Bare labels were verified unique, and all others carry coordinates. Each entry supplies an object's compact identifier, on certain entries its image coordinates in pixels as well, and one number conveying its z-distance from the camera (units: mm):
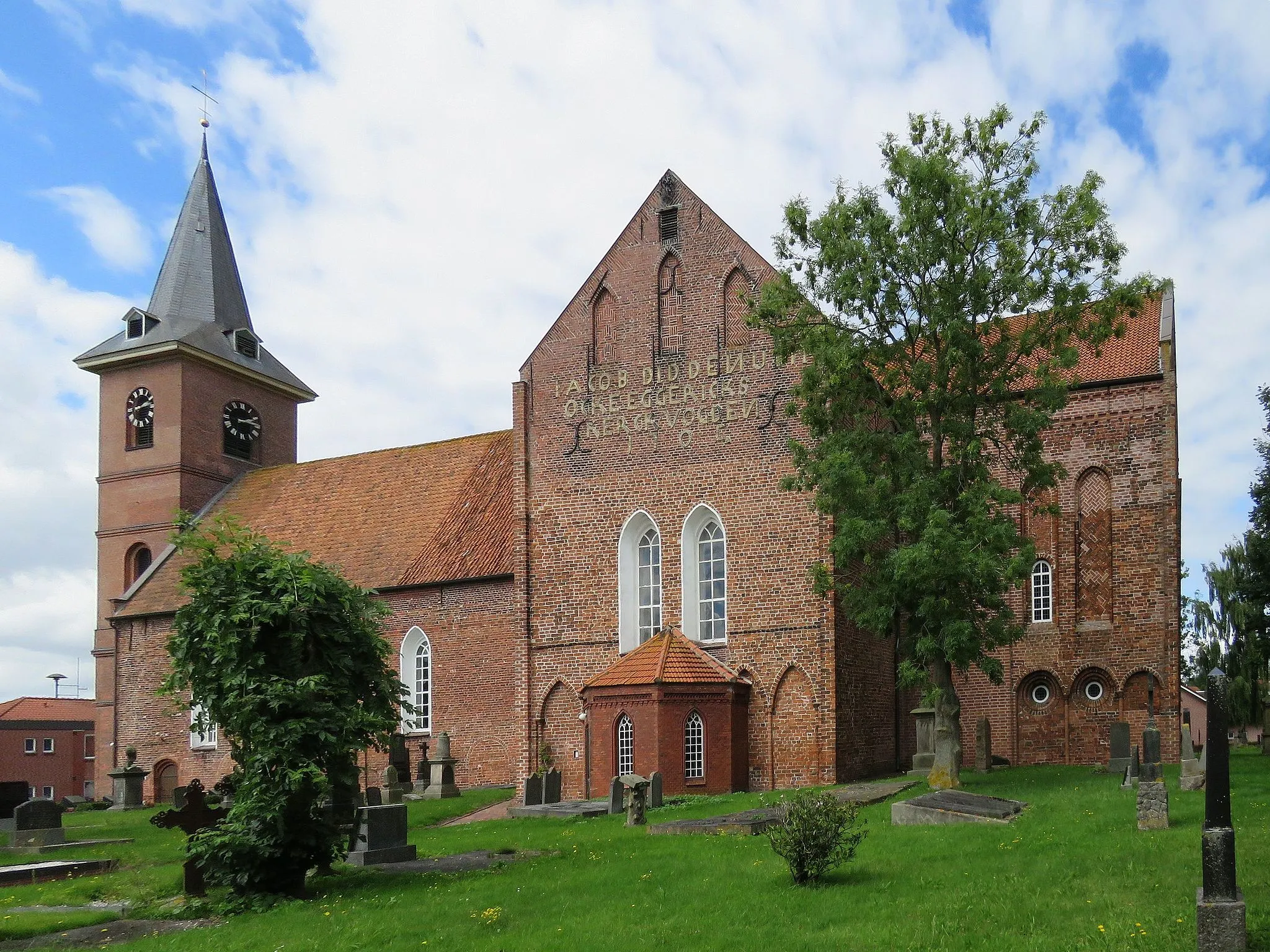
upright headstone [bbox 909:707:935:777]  28250
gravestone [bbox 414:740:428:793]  30984
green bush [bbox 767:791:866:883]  13328
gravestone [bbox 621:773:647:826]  20734
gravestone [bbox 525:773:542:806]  26156
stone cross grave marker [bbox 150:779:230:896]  15617
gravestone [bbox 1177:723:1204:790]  19922
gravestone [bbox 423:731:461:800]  30078
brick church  28172
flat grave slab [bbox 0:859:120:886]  18266
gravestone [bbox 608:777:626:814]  23594
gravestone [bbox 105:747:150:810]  35031
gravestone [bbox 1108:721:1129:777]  26516
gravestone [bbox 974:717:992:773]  28422
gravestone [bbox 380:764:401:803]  26719
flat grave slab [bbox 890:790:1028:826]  17219
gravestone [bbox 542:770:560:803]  26469
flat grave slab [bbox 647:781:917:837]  17828
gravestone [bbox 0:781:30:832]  26641
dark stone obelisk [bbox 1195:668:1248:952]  9188
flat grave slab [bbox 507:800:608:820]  23594
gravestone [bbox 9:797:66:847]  22469
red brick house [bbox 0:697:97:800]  63000
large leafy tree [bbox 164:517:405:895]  14820
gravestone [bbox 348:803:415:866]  17281
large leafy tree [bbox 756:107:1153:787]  23469
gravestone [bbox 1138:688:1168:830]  15500
